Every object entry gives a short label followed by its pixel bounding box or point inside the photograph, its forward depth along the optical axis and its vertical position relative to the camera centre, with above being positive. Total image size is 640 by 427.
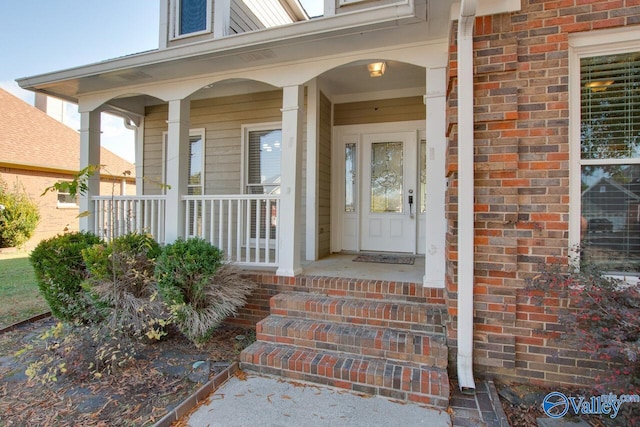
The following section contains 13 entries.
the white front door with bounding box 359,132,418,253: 4.92 +0.36
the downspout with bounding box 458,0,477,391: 2.44 +0.06
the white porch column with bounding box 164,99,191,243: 4.02 +0.58
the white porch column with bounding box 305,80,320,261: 4.58 +0.66
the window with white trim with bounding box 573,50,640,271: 2.39 +0.43
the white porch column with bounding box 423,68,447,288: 2.99 +0.35
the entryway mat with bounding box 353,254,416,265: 4.28 -0.60
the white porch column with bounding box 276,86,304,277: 3.50 +0.33
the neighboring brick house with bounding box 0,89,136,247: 10.29 +1.83
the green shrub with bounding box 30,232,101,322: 3.48 -0.70
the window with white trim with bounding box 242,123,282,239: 5.20 +0.86
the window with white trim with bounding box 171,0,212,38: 4.55 +2.76
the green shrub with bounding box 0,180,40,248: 9.46 -0.14
